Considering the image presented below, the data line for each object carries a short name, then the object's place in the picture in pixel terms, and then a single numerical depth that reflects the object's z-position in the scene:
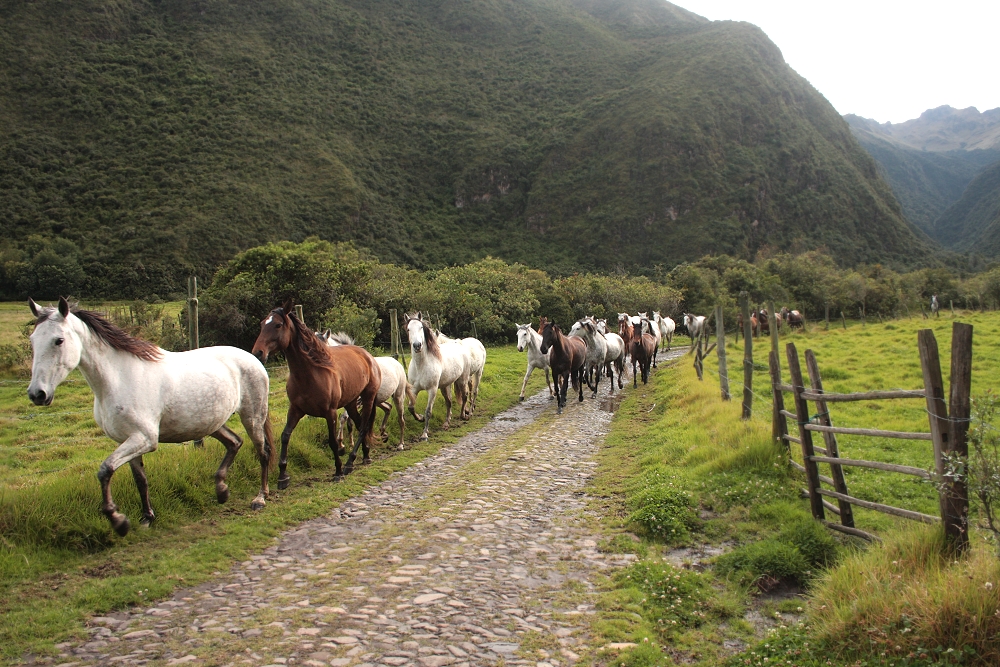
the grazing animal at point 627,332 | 21.17
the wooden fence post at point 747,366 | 9.56
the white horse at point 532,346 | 17.44
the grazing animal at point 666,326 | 35.15
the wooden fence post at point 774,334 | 7.45
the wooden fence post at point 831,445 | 5.45
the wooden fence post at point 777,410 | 7.15
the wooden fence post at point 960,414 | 3.81
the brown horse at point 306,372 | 7.78
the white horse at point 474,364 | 14.77
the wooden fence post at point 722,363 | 11.85
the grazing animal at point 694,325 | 36.79
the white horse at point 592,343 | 18.30
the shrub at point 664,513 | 5.89
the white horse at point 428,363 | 11.56
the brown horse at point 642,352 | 19.42
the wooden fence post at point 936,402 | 4.02
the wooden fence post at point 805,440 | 5.89
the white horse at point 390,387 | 10.82
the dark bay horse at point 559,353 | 15.63
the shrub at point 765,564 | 4.76
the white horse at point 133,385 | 5.30
